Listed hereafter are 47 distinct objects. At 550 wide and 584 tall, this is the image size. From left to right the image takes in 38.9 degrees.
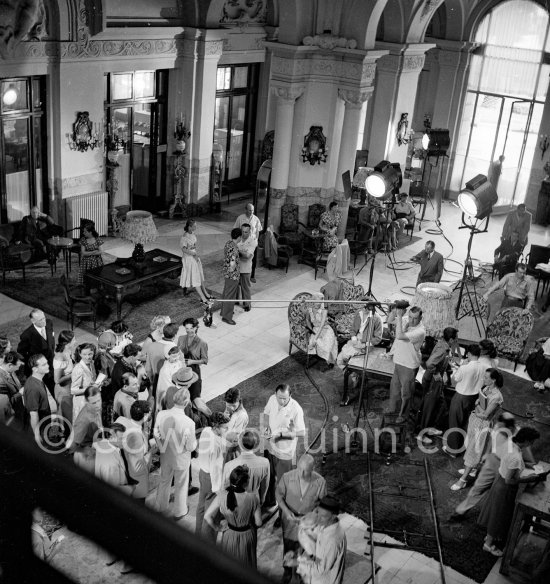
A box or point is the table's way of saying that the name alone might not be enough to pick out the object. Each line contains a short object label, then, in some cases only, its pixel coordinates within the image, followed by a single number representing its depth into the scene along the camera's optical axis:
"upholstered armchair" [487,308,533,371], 10.09
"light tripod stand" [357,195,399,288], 14.32
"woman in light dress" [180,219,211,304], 11.13
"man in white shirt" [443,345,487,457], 7.87
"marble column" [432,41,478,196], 19.34
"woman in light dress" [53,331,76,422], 7.20
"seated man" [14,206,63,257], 12.66
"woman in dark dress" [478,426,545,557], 6.42
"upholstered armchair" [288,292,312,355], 9.93
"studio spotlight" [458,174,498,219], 9.22
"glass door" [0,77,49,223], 12.77
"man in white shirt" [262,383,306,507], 6.65
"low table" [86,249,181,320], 10.73
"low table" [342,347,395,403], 8.98
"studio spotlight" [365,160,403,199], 9.69
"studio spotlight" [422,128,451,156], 17.34
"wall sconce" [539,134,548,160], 18.30
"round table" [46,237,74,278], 12.19
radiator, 13.87
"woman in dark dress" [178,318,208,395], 7.95
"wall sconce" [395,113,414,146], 16.78
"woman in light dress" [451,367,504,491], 7.51
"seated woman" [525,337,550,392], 9.92
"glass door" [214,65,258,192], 17.44
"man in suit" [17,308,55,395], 8.13
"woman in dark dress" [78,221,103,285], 11.06
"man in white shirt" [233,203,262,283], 11.09
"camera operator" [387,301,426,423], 8.20
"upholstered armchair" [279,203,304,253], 14.80
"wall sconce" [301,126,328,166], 14.72
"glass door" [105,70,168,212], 14.84
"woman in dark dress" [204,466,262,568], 5.28
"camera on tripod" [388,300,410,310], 8.18
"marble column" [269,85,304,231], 14.36
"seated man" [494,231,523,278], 13.44
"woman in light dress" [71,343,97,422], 7.07
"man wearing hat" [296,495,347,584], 4.98
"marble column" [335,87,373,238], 14.39
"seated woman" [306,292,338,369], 9.73
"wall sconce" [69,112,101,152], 13.58
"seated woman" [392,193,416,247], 15.68
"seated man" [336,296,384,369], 9.06
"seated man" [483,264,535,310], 10.64
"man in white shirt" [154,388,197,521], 6.25
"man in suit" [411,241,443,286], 11.56
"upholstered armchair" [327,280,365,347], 10.01
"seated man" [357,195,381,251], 14.64
